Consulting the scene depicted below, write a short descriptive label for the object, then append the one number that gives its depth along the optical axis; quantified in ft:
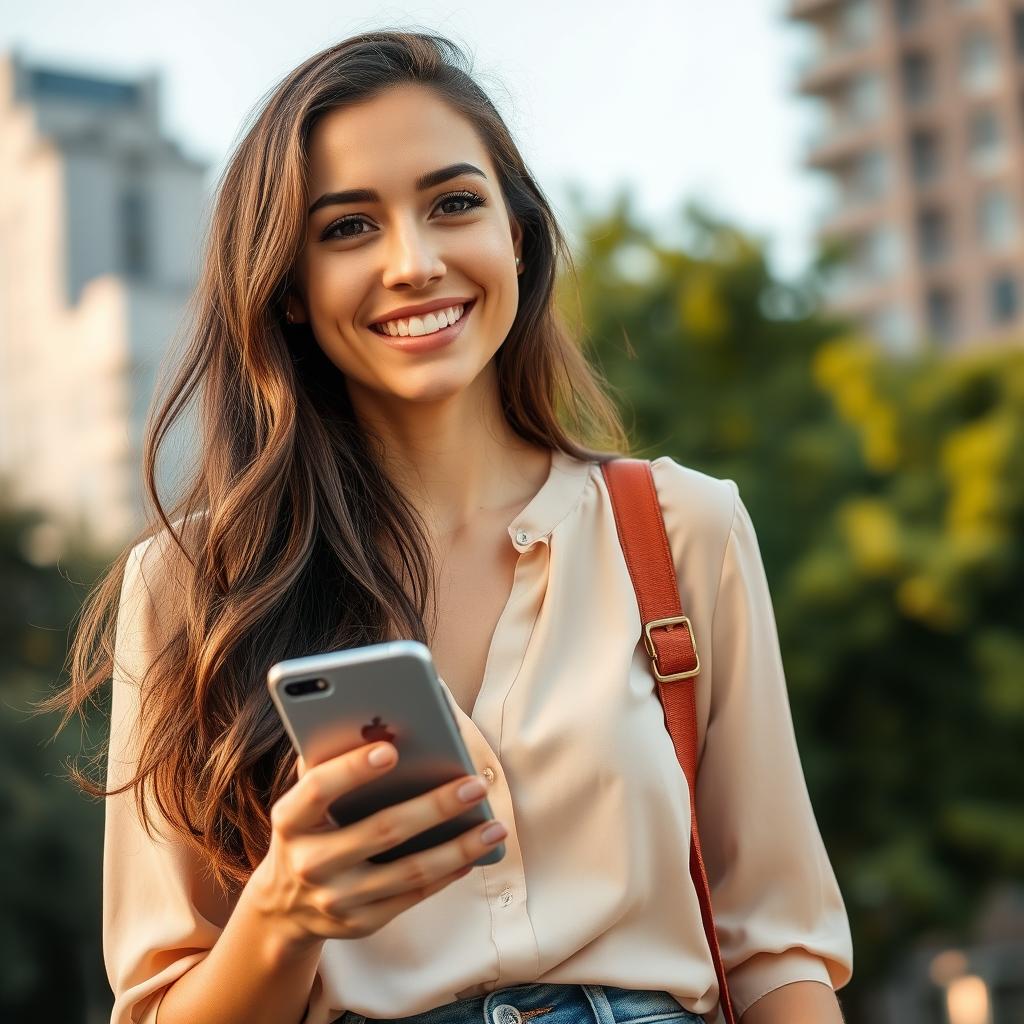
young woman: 7.00
